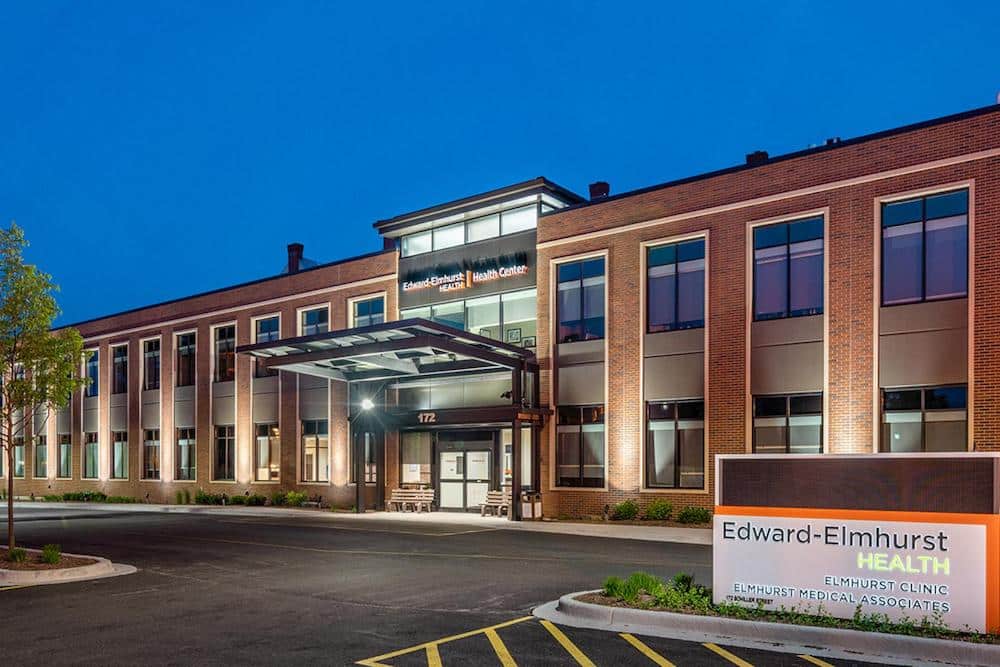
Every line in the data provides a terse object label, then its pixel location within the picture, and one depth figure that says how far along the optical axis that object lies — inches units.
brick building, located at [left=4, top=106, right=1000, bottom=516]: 847.1
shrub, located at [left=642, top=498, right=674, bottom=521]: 984.9
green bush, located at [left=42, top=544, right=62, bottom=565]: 620.7
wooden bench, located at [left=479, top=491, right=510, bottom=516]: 1144.2
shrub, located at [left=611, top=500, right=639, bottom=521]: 1010.7
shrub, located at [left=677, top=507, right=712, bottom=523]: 957.2
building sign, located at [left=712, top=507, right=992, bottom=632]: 346.3
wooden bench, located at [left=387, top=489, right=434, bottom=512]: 1255.5
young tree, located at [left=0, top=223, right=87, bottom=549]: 684.1
